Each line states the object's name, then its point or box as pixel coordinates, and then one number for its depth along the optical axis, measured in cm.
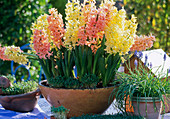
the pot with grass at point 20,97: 158
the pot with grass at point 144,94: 134
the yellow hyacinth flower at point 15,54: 147
